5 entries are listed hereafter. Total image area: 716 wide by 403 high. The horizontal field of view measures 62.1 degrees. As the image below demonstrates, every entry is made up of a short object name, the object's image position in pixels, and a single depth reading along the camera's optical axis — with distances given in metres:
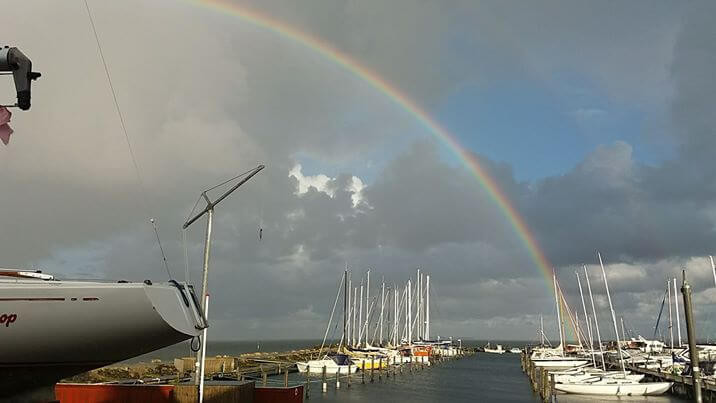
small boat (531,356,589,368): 91.52
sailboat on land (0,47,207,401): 14.46
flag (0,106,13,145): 15.95
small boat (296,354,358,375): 83.56
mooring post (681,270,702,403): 21.36
